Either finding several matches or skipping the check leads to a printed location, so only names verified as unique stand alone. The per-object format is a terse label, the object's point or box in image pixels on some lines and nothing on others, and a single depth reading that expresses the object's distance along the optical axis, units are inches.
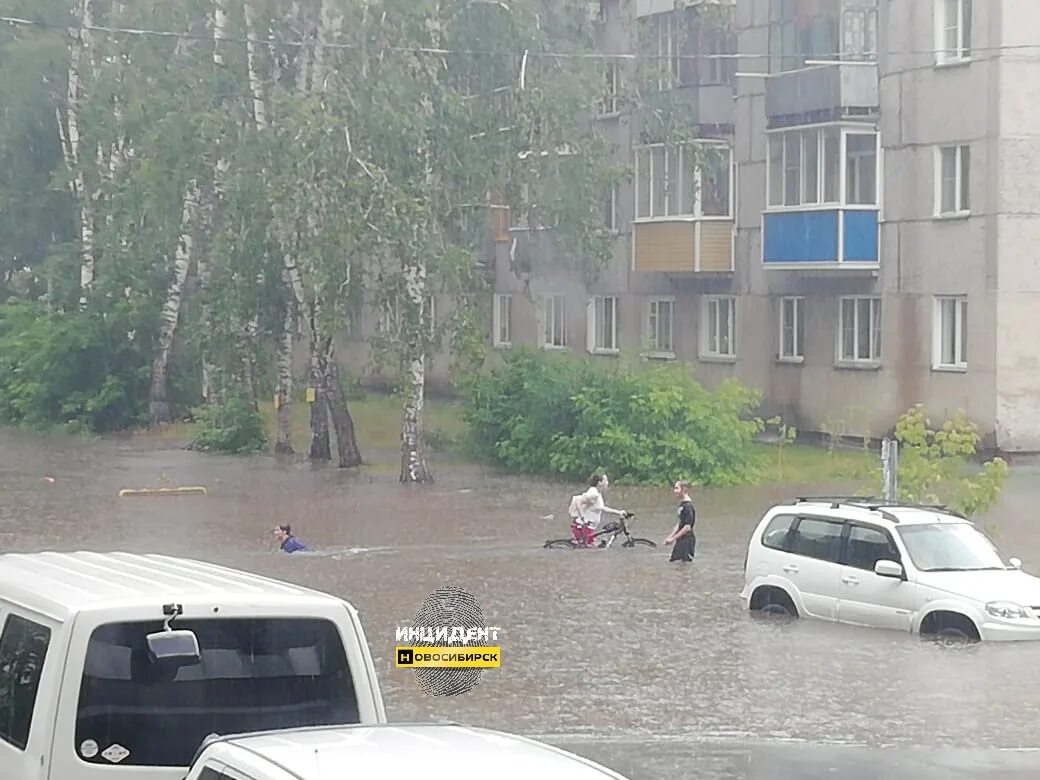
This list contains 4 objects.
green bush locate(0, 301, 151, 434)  2048.0
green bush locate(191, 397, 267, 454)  1754.4
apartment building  1471.5
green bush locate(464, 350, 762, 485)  1453.0
